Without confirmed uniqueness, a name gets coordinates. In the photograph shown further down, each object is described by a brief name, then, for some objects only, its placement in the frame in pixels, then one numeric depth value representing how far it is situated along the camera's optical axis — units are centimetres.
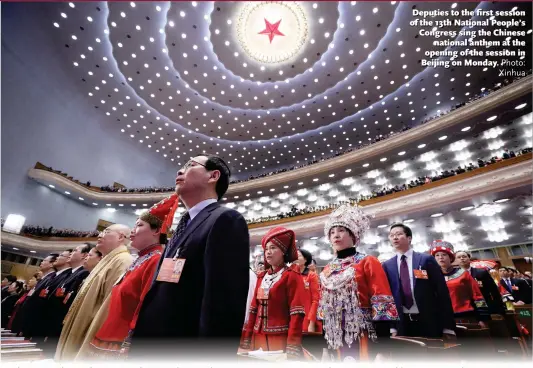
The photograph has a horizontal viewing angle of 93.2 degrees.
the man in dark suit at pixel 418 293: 236
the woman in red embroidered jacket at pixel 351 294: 195
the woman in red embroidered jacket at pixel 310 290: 296
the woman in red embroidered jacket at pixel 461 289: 342
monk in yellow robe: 203
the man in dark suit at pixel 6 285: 597
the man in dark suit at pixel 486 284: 365
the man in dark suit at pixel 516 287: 586
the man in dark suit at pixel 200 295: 88
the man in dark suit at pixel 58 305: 317
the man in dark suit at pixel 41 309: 320
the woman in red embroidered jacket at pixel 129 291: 178
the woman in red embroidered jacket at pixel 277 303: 220
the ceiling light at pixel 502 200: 982
